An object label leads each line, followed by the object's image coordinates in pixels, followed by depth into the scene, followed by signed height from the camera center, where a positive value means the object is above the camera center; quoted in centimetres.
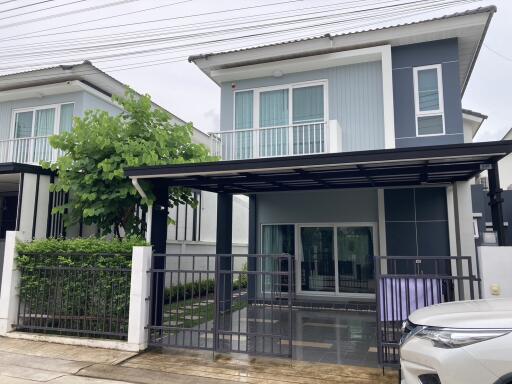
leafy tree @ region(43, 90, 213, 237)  780 +190
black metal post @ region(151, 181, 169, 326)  680 +30
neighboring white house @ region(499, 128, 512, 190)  1912 +395
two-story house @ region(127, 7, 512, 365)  714 +146
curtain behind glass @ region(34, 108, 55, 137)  1330 +423
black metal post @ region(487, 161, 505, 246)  561 +72
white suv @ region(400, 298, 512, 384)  288 -71
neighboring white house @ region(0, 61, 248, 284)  1234 +452
